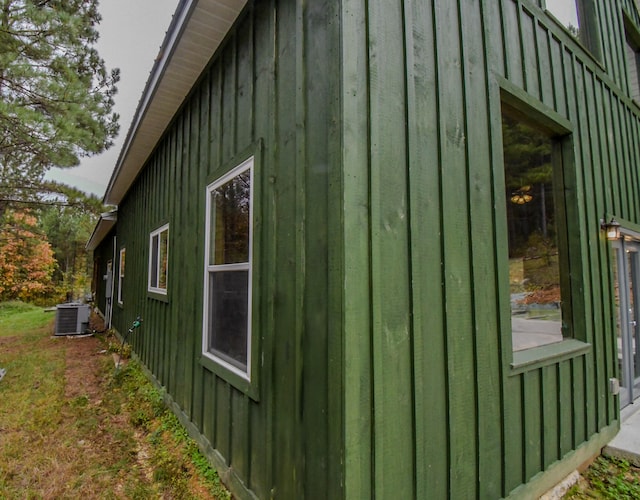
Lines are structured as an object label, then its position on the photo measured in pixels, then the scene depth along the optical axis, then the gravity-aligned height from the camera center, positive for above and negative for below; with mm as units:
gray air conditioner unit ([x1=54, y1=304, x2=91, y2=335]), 8961 -1242
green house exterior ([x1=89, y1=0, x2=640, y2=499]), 1514 +106
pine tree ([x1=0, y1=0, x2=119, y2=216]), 6391 +3752
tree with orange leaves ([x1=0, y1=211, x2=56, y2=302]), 13414 +723
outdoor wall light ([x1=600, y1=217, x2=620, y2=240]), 3203 +372
